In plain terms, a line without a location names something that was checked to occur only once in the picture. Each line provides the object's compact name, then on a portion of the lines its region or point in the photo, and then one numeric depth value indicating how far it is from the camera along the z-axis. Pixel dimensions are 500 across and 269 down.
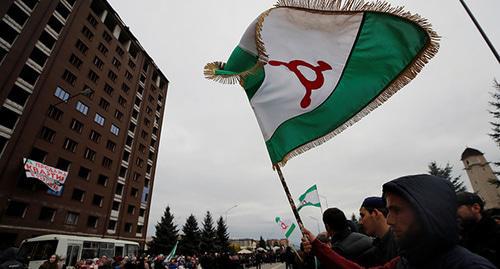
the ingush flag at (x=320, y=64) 2.91
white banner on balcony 19.80
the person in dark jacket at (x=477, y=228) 2.47
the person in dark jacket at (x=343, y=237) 2.62
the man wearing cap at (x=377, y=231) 2.42
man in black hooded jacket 1.14
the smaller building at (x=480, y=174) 36.22
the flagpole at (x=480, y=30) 5.66
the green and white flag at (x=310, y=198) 7.71
